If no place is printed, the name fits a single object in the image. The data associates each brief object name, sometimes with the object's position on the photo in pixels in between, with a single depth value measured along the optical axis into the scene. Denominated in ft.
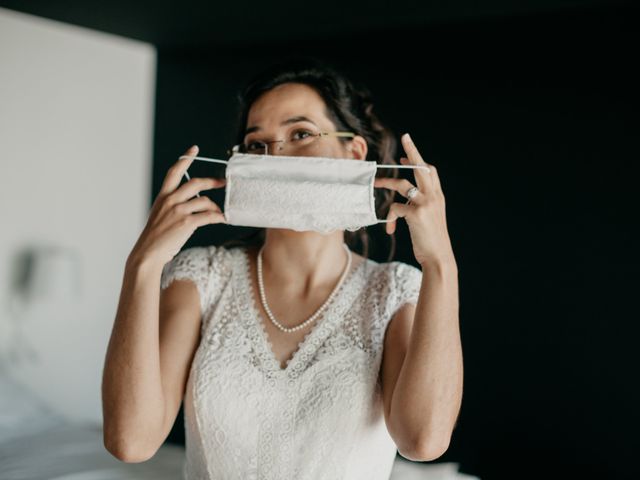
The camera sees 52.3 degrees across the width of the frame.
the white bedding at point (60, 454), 7.41
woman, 4.86
